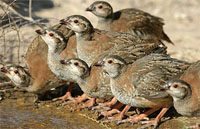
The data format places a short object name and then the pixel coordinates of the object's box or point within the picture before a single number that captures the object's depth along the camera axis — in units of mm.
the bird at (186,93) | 9531
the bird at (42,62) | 11523
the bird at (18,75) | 11266
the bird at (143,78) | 10000
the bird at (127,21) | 13008
